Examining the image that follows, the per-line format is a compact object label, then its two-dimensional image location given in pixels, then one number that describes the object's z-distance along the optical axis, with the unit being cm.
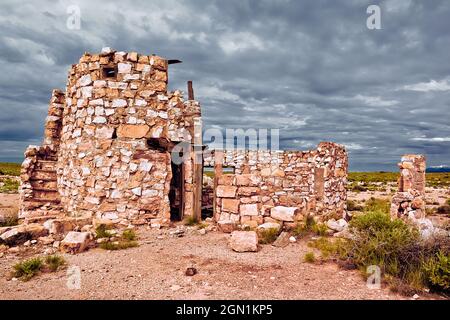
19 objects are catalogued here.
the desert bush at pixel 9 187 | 1762
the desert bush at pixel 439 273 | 459
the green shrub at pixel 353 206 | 1593
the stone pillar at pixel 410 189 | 998
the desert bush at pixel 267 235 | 761
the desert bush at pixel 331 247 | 604
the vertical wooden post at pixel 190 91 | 1027
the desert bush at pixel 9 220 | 971
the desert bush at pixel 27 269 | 540
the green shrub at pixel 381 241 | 541
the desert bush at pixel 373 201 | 1650
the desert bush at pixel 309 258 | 614
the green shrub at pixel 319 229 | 795
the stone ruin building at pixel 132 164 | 897
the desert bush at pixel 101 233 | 769
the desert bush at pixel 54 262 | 570
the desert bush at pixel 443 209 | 1486
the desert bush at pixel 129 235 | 774
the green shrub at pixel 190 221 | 961
